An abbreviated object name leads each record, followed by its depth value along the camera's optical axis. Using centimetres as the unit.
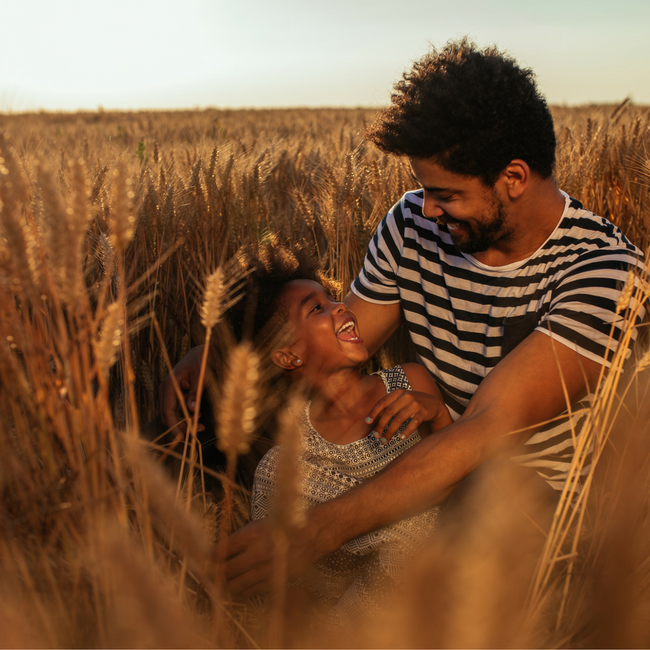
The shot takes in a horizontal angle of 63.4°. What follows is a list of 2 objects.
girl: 146
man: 131
